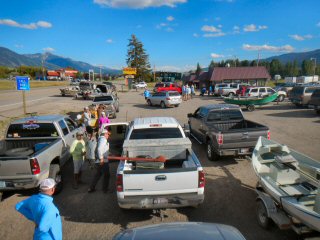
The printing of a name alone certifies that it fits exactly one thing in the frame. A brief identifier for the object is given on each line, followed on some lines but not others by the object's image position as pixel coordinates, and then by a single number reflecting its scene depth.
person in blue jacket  3.43
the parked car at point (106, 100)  19.61
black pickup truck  8.38
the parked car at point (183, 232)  2.89
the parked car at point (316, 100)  18.92
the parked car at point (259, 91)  27.88
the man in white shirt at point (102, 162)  6.77
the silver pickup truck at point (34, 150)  6.00
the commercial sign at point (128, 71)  63.94
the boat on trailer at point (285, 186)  4.29
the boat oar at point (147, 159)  5.77
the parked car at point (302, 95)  22.44
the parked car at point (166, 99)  25.29
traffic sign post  15.45
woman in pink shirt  11.64
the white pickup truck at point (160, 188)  5.10
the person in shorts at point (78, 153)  7.17
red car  42.14
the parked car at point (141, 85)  69.00
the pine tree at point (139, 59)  94.38
